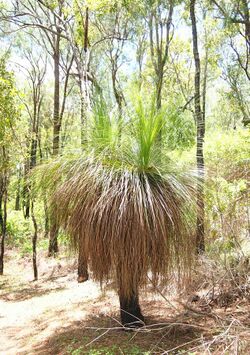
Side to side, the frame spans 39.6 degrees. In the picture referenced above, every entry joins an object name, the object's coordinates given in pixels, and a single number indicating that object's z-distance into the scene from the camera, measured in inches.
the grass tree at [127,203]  123.5
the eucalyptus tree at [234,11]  300.6
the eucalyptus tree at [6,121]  292.4
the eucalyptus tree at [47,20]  334.3
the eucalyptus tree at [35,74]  643.5
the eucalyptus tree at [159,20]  354.0
